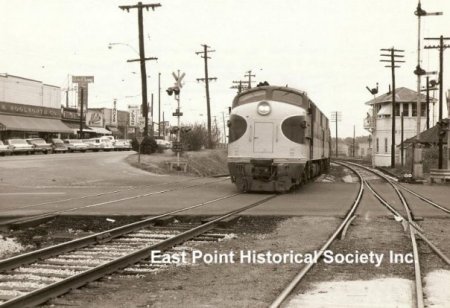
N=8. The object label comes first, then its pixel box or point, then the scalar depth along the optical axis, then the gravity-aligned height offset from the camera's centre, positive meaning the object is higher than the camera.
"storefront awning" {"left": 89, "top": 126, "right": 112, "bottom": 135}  85.36 +1.13
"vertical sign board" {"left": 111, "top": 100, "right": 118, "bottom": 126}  95.00 +3.34
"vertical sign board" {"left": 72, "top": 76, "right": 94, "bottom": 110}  91.62 +8.91
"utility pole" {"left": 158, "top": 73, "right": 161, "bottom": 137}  84.44 +5.91
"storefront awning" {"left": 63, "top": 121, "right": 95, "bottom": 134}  75.21 +1.40
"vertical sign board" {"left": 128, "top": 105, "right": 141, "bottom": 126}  95.81 +4.20
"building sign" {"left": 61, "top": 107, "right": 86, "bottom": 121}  73.36 +3.01
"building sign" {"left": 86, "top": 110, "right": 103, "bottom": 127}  88.44 +2.96
